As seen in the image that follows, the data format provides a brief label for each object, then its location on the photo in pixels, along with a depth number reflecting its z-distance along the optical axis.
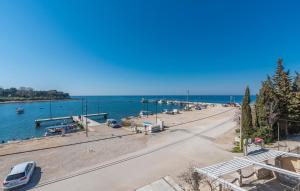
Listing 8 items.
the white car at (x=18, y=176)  8.58
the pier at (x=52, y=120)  38.85
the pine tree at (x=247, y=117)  16.36
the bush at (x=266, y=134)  15.44
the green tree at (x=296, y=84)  19.65
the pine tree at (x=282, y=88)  16.14
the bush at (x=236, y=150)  13.37
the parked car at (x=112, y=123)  25.43
